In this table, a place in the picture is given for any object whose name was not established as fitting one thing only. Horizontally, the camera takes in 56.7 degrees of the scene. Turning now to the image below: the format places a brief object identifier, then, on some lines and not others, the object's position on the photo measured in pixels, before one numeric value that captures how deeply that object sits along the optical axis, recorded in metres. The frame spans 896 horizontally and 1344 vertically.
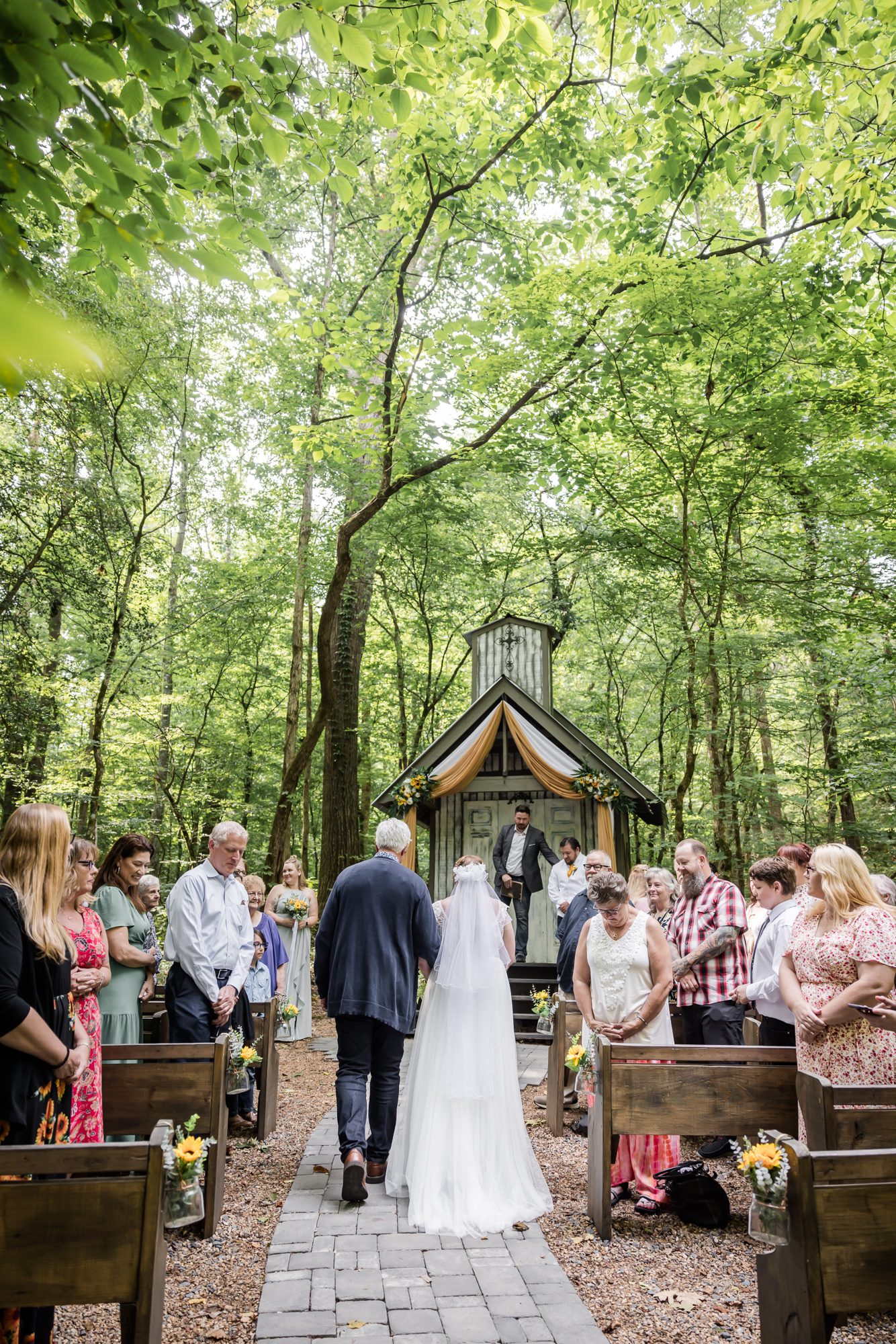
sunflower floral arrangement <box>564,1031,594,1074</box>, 5.04
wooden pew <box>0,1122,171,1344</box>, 2.35
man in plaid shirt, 5.66
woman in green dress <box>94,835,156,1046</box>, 4.82
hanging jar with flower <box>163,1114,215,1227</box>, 2.66
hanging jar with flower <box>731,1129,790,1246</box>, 2.66
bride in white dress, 4.63
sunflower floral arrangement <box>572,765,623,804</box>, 11.05
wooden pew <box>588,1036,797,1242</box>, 4.27
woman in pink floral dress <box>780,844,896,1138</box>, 3.77
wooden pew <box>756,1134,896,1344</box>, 2.49
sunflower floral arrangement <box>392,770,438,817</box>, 11.52
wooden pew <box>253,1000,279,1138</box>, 5.93
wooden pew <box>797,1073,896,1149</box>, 3.39
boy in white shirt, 5.08
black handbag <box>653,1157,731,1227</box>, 4.49
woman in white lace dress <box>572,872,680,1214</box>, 4.79
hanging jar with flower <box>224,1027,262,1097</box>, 4.84
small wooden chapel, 11.51
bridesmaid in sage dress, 9.49
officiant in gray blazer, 11.71
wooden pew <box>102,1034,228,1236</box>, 4.21
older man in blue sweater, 4.97
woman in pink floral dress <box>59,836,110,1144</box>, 3.63
